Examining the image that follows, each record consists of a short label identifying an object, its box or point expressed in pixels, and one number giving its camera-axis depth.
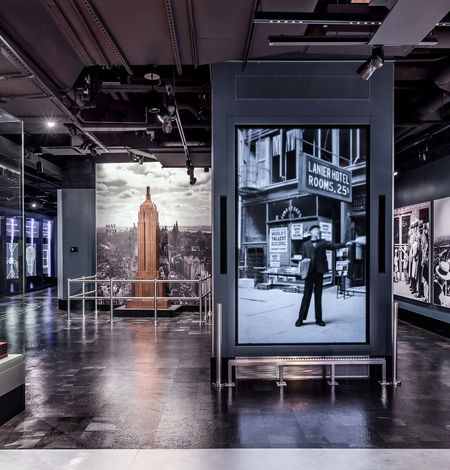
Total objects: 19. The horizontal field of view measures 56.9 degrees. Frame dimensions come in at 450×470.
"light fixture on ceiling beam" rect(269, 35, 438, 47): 3.98
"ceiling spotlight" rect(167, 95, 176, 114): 6.05
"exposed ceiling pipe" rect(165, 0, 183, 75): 3.80
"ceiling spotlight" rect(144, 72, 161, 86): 5.72
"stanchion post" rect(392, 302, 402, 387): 4.92
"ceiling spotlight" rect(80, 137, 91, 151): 8.59
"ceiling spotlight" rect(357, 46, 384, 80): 4.26
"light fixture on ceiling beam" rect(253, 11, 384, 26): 3.55
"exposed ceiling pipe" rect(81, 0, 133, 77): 3.78
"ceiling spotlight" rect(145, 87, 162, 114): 6.34
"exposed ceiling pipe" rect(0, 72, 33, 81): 4.74
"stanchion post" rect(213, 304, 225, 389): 4.86
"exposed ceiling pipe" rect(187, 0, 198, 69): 3.82
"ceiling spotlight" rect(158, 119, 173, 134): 6.42
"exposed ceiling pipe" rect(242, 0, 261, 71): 3.74
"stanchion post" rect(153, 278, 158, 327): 9.26
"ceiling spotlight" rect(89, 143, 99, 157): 9.01
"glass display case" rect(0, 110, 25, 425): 3.91
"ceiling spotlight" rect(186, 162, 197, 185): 10.41
